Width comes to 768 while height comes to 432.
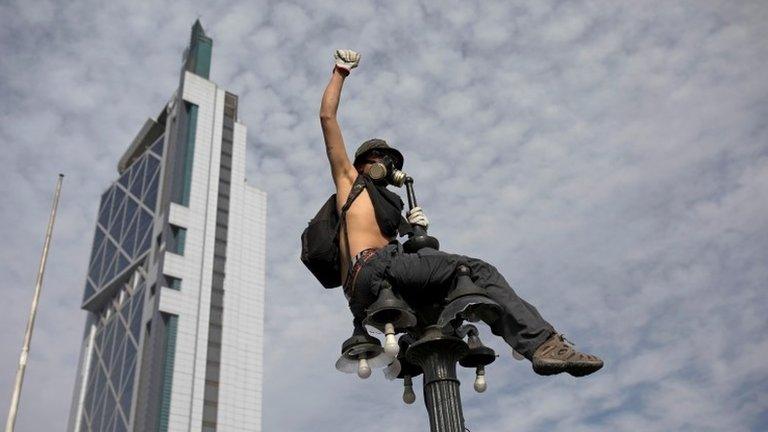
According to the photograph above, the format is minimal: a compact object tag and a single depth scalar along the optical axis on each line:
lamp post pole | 4.42
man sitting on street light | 4.22
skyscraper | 59.69
